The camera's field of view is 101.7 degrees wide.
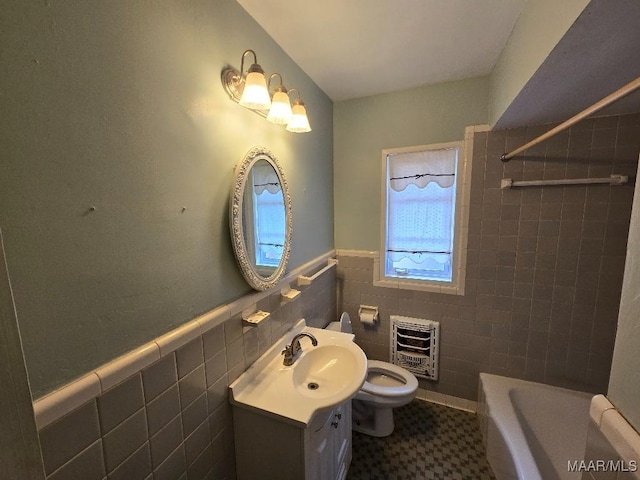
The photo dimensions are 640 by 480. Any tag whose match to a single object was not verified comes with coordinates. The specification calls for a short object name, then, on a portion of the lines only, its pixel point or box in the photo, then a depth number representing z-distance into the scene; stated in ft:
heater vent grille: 6.71
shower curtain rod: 2.19
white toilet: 5.55
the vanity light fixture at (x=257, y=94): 3.23
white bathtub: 4.69
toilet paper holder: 7.09
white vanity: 3.35
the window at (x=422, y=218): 6.25
